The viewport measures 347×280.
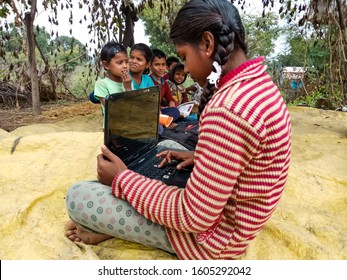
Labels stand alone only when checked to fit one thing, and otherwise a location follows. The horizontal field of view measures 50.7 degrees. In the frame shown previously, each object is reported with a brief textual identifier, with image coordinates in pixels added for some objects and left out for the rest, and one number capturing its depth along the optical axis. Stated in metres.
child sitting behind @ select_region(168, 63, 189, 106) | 3.81
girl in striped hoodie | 1.01
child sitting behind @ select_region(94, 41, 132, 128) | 2.67
